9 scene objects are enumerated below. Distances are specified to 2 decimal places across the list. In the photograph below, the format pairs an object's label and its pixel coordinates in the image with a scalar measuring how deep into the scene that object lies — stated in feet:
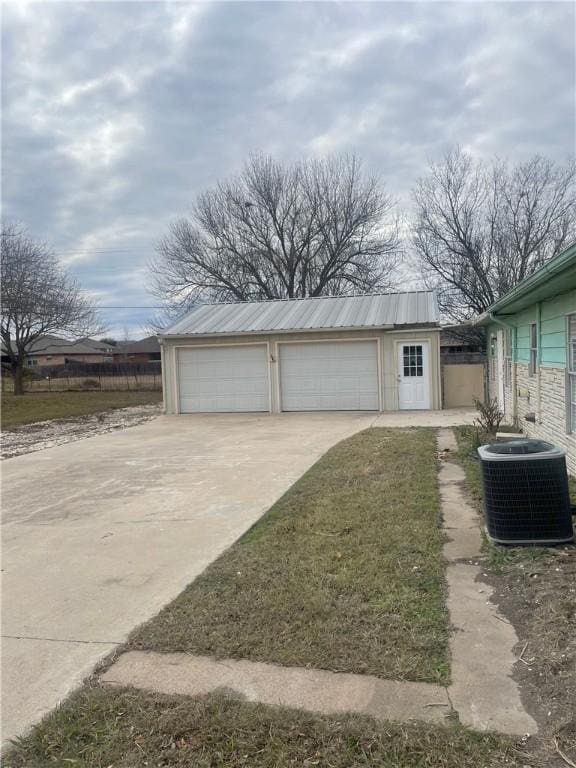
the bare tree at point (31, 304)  69.72
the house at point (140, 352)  183.83
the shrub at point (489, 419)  30.55
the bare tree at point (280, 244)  93.91
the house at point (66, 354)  187.62
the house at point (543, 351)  21.63
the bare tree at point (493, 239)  79.87
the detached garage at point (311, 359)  52.24
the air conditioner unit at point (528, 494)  14.38
